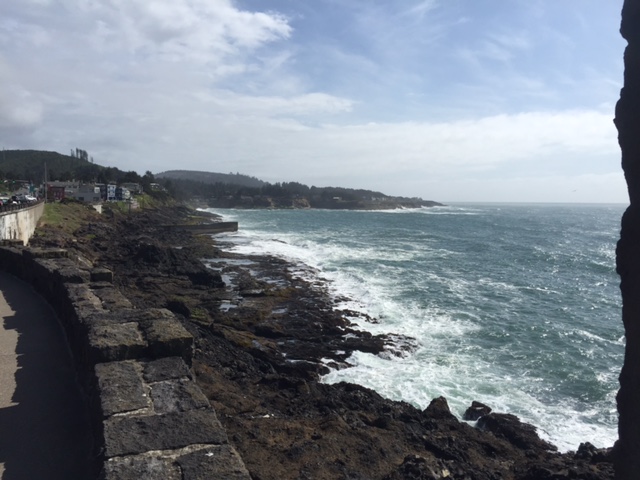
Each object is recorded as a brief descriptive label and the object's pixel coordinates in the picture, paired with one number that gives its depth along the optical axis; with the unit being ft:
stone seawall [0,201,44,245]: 72.60
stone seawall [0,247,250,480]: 13.26
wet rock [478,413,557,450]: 36.68
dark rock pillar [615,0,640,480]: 14.55
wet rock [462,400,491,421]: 40.83
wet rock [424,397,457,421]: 38.14
